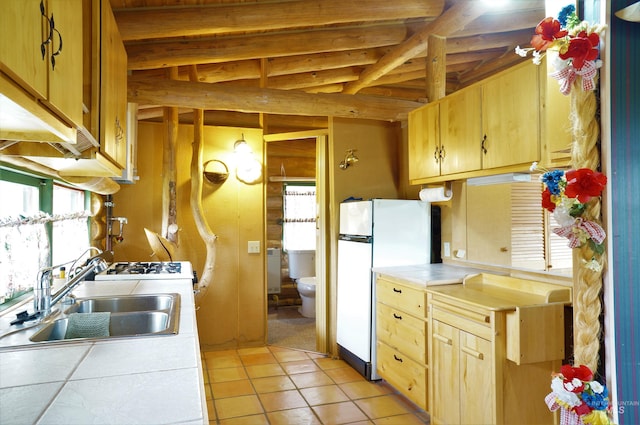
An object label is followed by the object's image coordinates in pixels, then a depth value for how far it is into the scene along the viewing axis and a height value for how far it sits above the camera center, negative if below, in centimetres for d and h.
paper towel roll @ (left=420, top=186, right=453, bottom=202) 321 +18
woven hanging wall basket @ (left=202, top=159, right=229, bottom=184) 402 +46
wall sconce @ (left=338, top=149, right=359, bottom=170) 393 +55
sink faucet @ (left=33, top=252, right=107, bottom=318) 156 -30
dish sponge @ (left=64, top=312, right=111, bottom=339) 157 -42
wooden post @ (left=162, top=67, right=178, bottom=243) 372 +40
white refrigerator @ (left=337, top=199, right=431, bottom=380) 334 -29
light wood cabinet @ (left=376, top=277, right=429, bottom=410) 267 -87
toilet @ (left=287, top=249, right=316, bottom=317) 568 -66
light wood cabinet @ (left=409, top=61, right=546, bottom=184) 226 +58
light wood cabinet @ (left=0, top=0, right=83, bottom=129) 73 +36
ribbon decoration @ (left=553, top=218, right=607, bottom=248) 121 -5
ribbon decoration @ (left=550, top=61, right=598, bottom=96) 122 +44
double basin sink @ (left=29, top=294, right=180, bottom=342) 149 -42
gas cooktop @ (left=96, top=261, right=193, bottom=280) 257 -37
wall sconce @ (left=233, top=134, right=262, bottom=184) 406 +54
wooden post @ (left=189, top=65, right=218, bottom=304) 380 +9
